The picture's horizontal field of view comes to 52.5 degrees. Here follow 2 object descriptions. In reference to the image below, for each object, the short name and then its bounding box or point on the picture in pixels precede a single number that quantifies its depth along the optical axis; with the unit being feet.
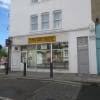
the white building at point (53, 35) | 28.48
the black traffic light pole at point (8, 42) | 34.68
